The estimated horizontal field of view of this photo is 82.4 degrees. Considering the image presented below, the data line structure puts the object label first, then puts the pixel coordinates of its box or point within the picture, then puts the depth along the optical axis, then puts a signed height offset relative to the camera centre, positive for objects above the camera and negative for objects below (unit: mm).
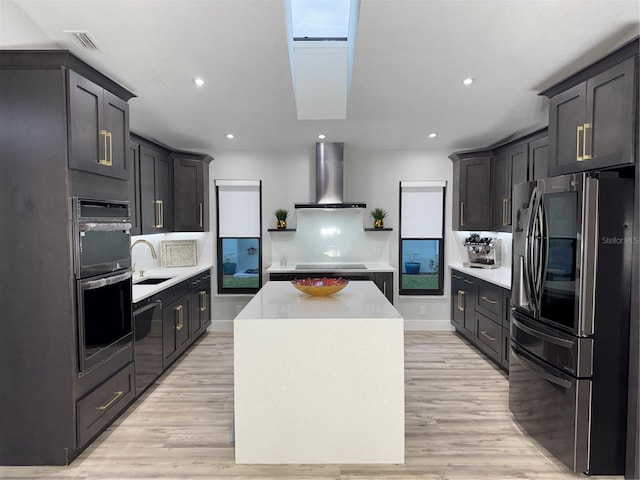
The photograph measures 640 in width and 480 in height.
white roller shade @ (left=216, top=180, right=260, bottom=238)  5379 +264
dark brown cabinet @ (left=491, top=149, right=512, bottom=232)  4367 +468
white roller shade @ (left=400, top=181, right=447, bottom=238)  5395 +259
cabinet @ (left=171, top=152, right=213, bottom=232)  4902 +501
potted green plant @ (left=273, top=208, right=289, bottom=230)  5223 +158
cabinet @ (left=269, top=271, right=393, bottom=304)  4855 -652
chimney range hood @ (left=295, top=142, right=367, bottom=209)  4942 +738
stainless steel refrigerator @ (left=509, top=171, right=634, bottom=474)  2178 -554
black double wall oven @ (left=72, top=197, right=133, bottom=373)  2367 -352
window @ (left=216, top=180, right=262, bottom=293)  5383 -151
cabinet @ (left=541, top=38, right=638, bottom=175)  2096 +739
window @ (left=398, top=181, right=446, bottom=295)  5391 -51
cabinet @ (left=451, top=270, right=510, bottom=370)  3742 -1003
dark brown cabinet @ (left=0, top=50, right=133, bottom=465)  2254 -200
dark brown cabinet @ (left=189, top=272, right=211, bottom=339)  4539 -998
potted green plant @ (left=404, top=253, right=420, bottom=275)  5453 -553
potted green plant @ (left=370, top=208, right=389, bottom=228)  5250 +164
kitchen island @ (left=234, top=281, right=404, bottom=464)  2299 -1016
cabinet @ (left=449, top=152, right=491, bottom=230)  4824 +515
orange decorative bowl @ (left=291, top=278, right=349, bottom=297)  2799 -451
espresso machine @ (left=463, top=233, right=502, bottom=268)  4832 -307
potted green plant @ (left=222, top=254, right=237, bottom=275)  5434 -568
